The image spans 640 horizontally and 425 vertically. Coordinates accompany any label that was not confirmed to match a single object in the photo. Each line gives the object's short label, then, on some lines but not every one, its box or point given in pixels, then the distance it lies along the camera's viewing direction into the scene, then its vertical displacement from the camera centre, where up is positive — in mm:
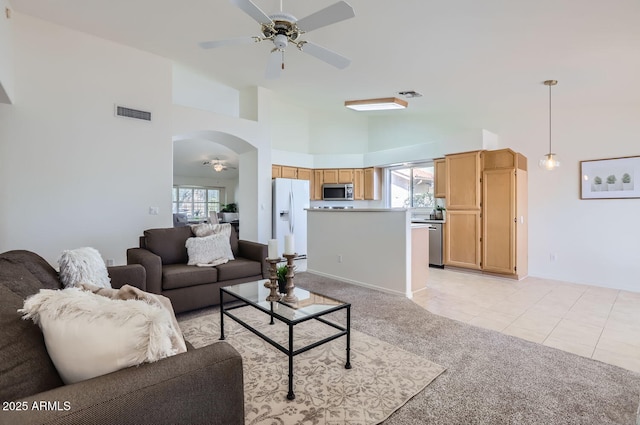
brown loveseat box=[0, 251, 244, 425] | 757 -492
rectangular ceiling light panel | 5031 +1834
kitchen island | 3936 -553
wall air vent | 4176 +1377
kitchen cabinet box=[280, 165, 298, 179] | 6750 +850
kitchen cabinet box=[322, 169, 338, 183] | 7332 +826
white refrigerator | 6098 +0
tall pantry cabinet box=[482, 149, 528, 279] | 4812 -71
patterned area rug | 1697 -1125
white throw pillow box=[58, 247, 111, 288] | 1906 -380
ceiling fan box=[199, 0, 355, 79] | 2174 +1455
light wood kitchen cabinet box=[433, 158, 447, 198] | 5754 +617
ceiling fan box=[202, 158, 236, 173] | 9379 +1484
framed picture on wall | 4227 +455
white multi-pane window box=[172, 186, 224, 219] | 11335 +401
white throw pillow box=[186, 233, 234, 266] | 3439 -468
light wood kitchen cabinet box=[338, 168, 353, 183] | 7270 +839
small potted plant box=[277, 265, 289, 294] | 2572 -587
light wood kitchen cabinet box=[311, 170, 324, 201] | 7375 +608
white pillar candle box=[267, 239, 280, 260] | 2359 -307
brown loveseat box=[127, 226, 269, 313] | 2998 -632
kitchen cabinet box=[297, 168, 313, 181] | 7094 +864
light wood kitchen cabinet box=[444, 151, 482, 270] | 5204 -7
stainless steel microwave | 7203 +431
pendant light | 4230 +659
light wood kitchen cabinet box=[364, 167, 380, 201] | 7090 +615
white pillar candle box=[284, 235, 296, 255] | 2395 -280
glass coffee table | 1903 -709
